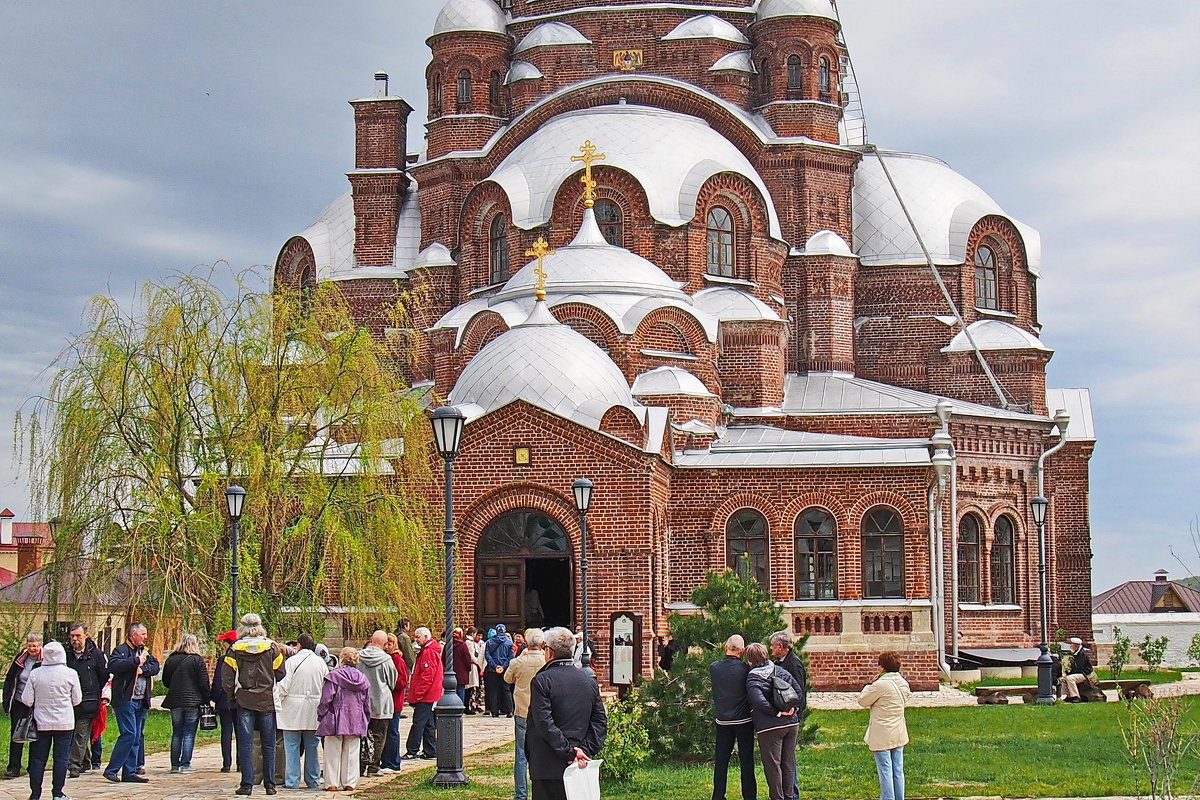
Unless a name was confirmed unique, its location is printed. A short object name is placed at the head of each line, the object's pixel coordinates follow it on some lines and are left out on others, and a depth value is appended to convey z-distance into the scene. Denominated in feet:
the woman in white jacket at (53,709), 48.78
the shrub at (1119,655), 106.83
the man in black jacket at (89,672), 54.54
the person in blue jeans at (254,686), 53.36
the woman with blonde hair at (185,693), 58.18
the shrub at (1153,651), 118.32
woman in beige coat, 46.55
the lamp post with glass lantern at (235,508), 72.84
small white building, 152.76
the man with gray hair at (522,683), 48.55
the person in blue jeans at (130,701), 56.08
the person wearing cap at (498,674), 80.69
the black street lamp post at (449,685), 54.08
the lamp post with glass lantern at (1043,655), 84.94
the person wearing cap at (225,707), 55.26
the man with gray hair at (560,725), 38.06
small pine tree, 56.85
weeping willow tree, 80.18
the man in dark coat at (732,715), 46.80
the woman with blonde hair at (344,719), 53.01
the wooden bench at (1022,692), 84.02
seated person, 85.97
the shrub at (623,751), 52.29
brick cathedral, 97.14
